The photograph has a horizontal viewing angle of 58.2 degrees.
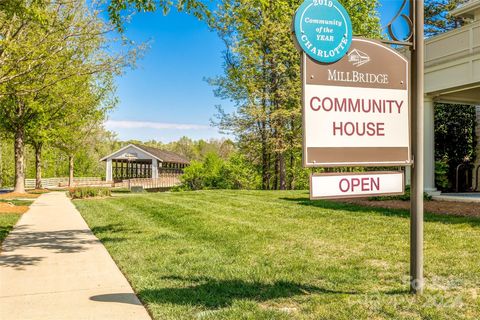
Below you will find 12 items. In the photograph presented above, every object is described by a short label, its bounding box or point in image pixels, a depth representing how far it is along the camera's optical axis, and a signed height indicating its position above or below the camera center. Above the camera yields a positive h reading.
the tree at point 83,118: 26.06 +3.46
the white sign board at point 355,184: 3.82 -0.16
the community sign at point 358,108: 3.79 +0.54
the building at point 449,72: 11.07 +2.56
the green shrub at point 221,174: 27.95 -0.47
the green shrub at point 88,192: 21.70 -1.28
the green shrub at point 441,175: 14.26 -0.27
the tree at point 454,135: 16.00 +1.20
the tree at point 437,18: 29.80 +10.43
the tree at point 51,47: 11.16 +3.37
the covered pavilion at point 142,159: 45.91 +0.88
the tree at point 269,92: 23.77 +4.40
